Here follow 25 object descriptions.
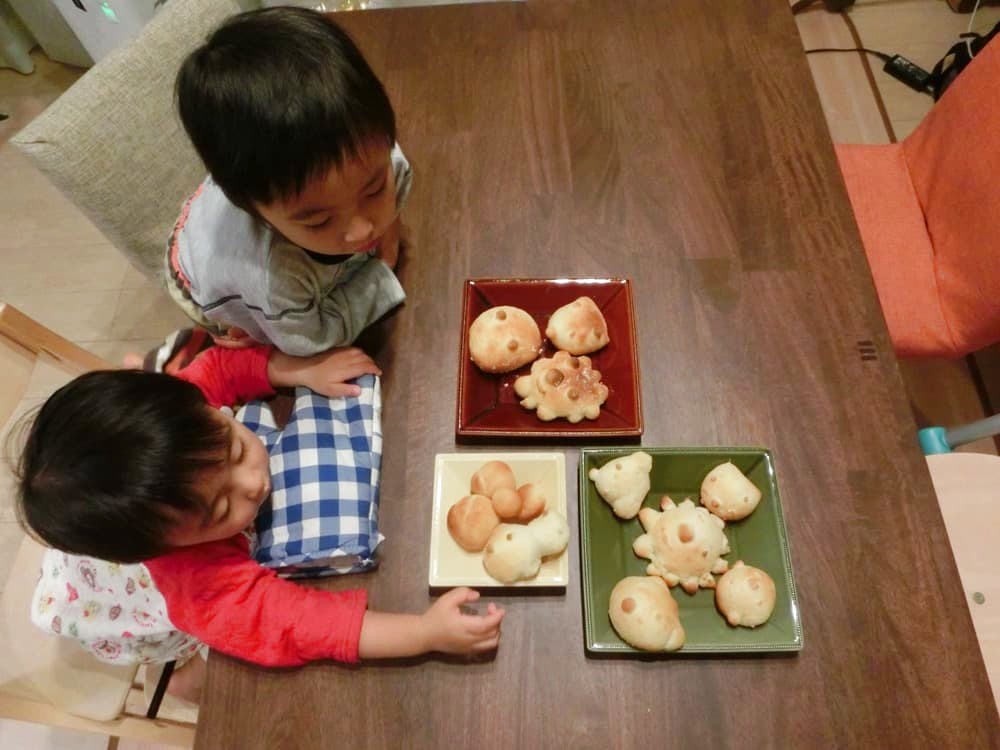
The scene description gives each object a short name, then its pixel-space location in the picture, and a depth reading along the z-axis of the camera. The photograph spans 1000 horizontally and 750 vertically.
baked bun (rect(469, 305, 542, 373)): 0.88
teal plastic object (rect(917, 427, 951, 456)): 1.28
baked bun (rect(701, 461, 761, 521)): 0.79
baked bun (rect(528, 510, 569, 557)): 0.77
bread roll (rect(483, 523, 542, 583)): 0.75
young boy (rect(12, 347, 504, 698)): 0.69
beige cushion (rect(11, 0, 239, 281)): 1.01
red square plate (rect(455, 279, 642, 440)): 0.86
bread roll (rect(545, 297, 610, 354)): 0.89
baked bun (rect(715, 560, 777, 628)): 0.73
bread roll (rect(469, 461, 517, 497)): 0.80
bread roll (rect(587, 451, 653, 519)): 0.80
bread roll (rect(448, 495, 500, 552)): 0.78
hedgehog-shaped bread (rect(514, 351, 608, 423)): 0.84
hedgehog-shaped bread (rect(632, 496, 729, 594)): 0.76
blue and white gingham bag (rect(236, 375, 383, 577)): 0.80
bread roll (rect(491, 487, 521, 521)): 0.79
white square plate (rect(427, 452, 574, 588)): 0.77
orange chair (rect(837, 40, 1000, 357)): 1.14
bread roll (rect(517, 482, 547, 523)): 0.80
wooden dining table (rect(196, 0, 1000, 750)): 0.72
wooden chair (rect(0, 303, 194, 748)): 0.95
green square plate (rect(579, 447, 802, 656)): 0.73
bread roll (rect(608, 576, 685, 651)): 0.71
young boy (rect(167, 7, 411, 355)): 0.68
